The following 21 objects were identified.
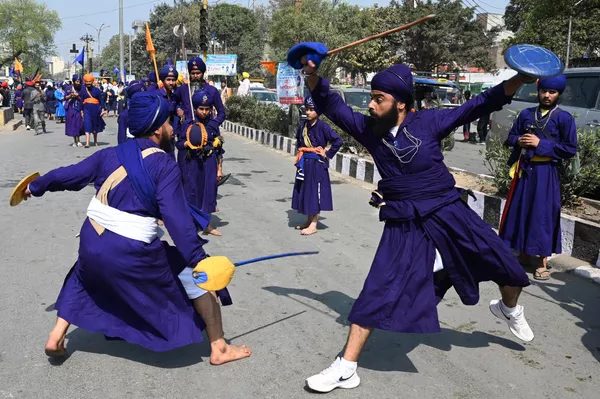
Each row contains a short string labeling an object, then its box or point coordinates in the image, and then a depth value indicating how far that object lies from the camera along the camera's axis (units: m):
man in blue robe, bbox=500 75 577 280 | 5.53
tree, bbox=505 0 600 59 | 24.22
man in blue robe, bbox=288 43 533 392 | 3.50
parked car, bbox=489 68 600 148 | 9.22
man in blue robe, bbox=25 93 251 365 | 3.43
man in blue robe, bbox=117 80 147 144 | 8.41
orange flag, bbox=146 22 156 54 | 9.40
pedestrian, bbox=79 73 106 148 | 15.76
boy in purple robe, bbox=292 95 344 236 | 7.49
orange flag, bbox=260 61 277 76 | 19.67
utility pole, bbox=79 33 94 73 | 67.50
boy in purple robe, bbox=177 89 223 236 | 7.14
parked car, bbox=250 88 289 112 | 26.08
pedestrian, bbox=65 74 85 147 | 15.97
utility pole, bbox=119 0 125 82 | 34.69
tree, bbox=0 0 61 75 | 61.53
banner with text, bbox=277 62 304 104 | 15.90
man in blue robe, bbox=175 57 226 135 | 7.36
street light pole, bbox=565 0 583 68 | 22.66
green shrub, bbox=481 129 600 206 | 7.28
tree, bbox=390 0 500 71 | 40.69
